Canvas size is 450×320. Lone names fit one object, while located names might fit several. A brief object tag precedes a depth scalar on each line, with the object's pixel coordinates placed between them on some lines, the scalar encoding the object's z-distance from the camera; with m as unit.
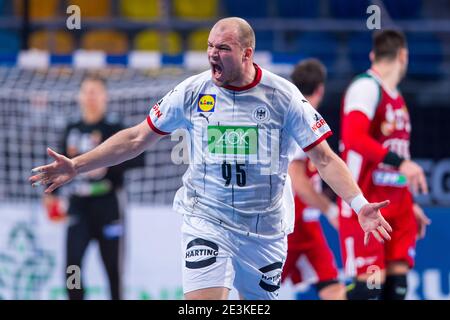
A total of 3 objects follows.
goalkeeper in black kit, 19.98
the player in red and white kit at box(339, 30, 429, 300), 15.34
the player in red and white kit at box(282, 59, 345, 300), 16.21
